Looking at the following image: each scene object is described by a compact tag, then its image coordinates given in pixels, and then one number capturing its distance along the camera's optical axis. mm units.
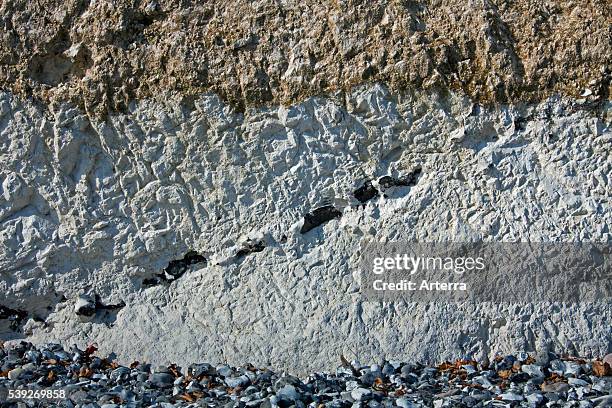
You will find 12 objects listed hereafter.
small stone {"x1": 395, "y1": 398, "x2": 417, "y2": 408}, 4000
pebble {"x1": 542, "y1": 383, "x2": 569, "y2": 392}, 4207
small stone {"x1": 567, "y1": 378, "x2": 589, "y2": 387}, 4285
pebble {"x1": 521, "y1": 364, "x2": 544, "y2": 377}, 4488
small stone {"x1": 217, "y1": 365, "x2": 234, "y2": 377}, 4738
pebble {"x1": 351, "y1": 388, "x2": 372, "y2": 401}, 4129
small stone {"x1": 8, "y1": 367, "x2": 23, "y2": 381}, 4664
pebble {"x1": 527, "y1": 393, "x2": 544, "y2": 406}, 4027
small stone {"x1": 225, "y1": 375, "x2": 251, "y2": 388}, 4535
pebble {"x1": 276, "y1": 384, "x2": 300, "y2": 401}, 4125
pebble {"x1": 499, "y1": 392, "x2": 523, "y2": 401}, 4074
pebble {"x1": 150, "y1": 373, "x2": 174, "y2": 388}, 4625
